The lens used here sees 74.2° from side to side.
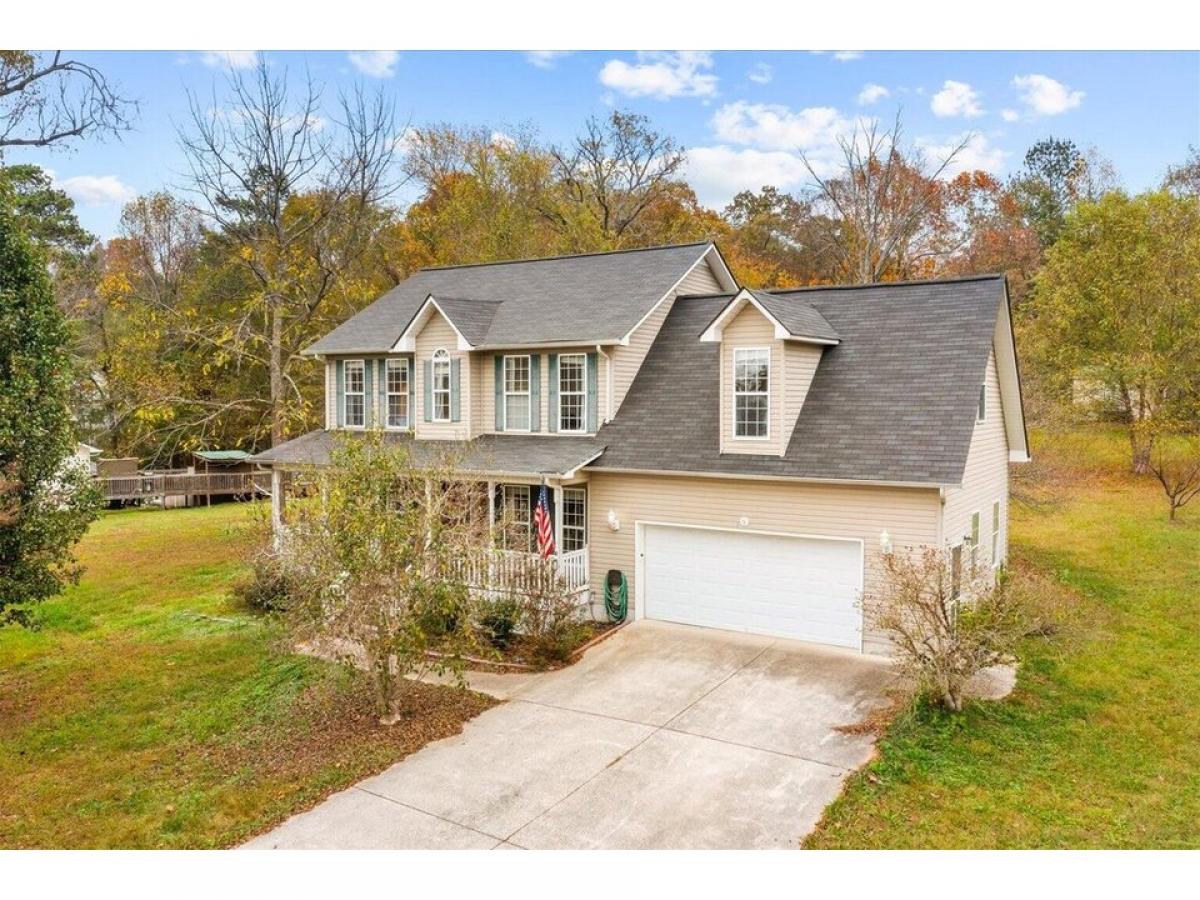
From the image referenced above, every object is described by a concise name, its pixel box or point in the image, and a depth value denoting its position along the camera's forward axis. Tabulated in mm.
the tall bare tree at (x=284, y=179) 22219
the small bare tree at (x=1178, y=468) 21638
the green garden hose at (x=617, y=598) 13688
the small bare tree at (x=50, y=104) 15156
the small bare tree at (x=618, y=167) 34438
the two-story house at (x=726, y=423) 11750
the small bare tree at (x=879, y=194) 30078
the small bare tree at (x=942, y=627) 9172
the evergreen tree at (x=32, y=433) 10281
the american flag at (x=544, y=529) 13375
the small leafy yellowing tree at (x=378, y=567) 9250
